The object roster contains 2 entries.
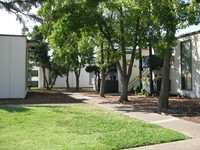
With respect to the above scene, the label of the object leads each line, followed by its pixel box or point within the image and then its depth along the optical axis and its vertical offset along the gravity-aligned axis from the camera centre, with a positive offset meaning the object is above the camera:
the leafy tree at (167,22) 10.44 +2.93
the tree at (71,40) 11.07 +3.37
